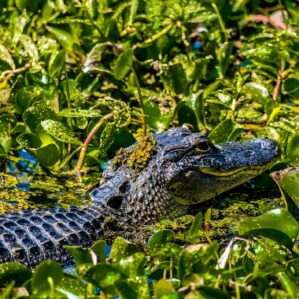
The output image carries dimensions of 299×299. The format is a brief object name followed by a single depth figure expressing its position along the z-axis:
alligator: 10.14
